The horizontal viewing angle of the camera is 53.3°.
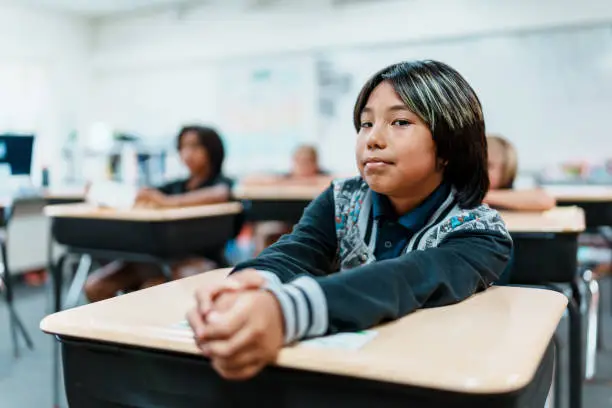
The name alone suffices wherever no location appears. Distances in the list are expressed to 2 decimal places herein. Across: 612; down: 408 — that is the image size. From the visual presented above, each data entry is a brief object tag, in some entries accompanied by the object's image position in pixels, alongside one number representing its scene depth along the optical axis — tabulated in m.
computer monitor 3.53
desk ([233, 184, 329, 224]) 3.12
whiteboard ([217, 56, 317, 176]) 5.68
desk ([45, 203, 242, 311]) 2.11
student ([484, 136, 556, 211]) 1.98
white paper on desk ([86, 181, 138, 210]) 2.32
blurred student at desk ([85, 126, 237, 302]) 2.44
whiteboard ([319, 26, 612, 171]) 4.60
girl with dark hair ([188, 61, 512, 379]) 0.63
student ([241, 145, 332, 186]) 4.07
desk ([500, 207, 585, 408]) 1.57
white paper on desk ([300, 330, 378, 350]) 0.63
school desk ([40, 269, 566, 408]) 0.56
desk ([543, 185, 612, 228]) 2.77
